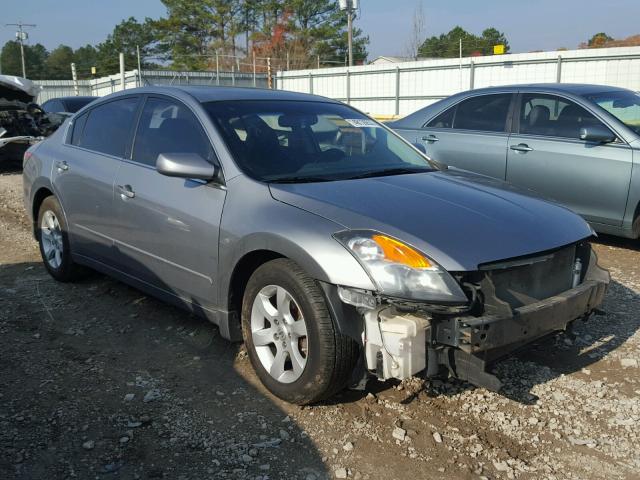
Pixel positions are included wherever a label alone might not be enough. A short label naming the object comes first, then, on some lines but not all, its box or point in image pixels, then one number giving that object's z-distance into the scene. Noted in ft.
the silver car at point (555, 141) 18.98
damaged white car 41.57
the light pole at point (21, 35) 170.91
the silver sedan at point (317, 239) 9.20
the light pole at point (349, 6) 94.17
